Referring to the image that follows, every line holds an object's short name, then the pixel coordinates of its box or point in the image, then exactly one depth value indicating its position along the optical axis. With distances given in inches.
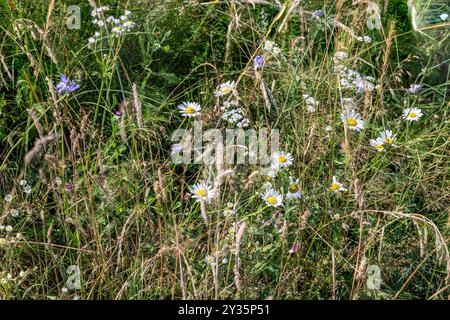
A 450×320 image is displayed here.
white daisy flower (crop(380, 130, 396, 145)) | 94.1
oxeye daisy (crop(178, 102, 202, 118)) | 102.1
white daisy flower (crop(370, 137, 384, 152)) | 95.3
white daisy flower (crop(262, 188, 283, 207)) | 85.0
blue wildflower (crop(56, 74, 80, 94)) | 102.3
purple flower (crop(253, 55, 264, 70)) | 97.5
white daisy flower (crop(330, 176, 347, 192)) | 88.4
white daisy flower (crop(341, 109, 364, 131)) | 95.7
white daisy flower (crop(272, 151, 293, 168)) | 89.9
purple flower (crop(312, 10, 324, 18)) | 109.9
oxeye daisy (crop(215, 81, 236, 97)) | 101.0
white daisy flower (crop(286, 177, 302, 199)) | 84.6
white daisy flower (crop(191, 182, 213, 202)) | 84.7
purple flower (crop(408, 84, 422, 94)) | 108.5
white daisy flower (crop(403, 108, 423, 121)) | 101.4
